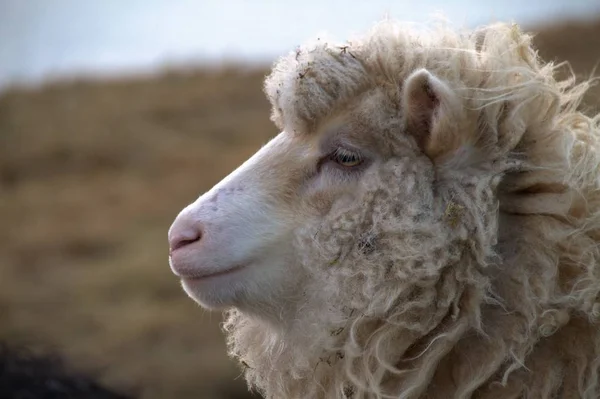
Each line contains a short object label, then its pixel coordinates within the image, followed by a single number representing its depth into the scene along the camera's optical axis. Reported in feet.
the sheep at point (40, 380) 12.55
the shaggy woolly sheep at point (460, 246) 8.54
